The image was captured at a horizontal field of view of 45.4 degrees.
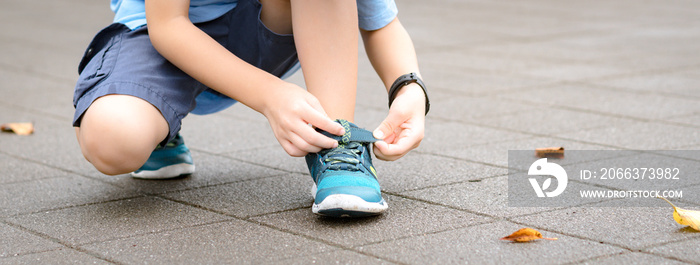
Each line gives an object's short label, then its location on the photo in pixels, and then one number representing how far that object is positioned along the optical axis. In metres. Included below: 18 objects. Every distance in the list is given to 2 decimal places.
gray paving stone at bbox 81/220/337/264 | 1.72
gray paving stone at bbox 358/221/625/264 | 1.68
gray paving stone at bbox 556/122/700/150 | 2.78
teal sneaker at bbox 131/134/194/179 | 2.45
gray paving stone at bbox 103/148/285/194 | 2.38
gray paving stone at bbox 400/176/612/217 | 2.04
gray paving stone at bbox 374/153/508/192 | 2.34
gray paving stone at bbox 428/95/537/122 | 3.36
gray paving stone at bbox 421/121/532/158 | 2.80
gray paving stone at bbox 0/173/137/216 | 2.18
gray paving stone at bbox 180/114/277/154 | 2.95
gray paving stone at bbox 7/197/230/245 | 1.92
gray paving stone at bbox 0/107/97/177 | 2.66
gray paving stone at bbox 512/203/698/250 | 1.79
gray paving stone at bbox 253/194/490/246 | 1.84
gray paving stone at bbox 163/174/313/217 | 2.12
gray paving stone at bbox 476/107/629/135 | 3.09
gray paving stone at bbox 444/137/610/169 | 2.61
